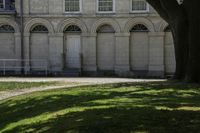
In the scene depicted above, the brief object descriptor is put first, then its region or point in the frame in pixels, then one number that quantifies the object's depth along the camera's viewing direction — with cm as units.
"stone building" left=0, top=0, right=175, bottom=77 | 2873
